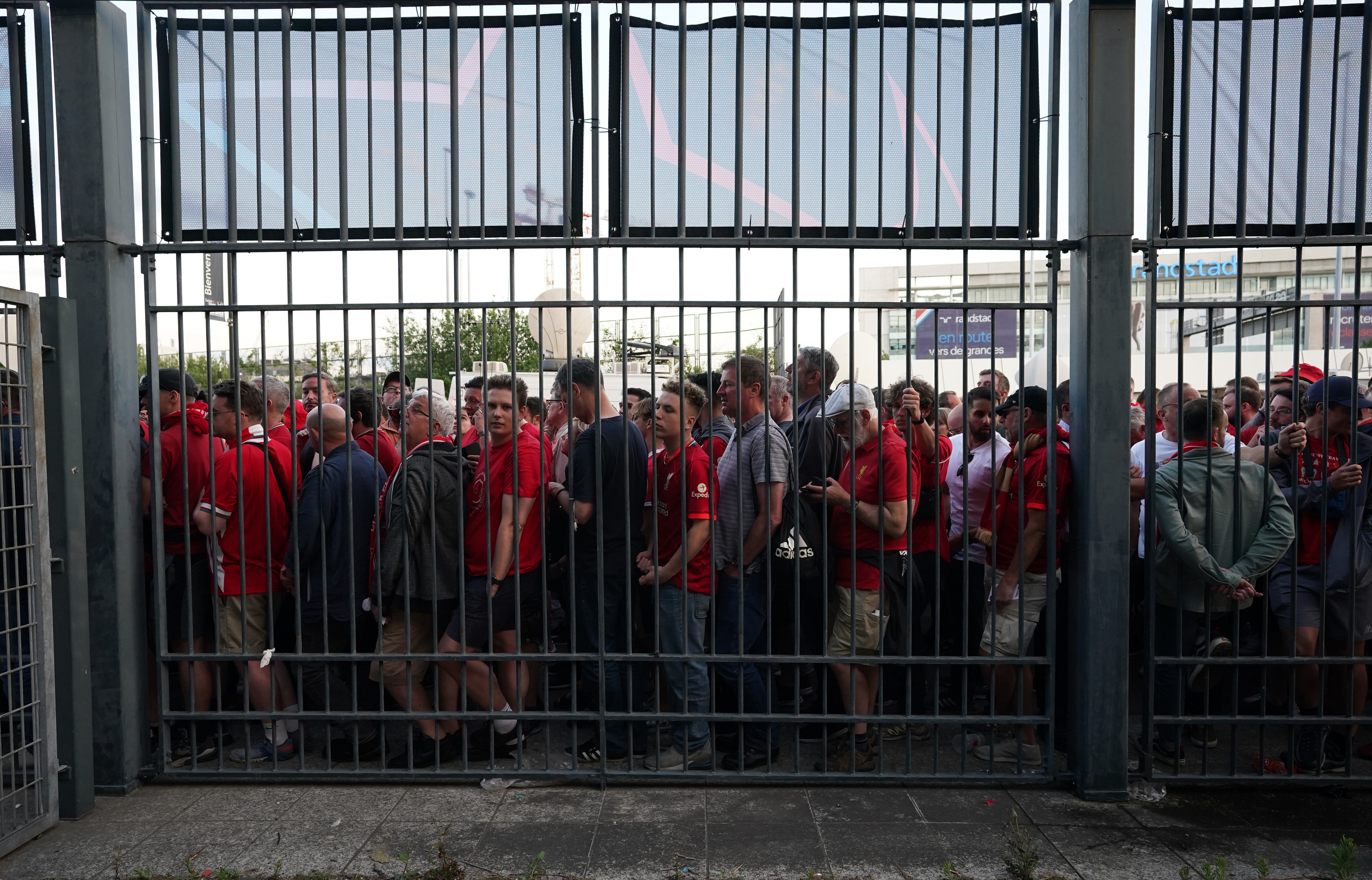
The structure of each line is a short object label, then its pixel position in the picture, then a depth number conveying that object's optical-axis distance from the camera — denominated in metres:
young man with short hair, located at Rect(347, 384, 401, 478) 5.67
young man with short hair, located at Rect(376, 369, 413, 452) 6.22
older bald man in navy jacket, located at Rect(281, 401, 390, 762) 4.91
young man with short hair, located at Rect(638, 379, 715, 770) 4.95
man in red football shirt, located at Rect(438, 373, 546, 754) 4.91
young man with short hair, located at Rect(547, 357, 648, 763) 4.91
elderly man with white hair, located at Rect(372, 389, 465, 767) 4.91
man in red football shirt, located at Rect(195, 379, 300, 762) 4.88
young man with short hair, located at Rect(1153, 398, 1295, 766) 4.70
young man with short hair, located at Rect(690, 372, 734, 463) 5.22
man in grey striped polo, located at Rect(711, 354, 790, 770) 4.96
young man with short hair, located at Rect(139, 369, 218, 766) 5.18
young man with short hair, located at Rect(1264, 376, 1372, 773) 4.76
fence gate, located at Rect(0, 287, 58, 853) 4.19
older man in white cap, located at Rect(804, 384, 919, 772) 5.03
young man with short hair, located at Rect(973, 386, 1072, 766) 4.79
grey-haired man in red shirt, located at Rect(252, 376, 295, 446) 5.60
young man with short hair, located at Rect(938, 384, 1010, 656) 5.68
